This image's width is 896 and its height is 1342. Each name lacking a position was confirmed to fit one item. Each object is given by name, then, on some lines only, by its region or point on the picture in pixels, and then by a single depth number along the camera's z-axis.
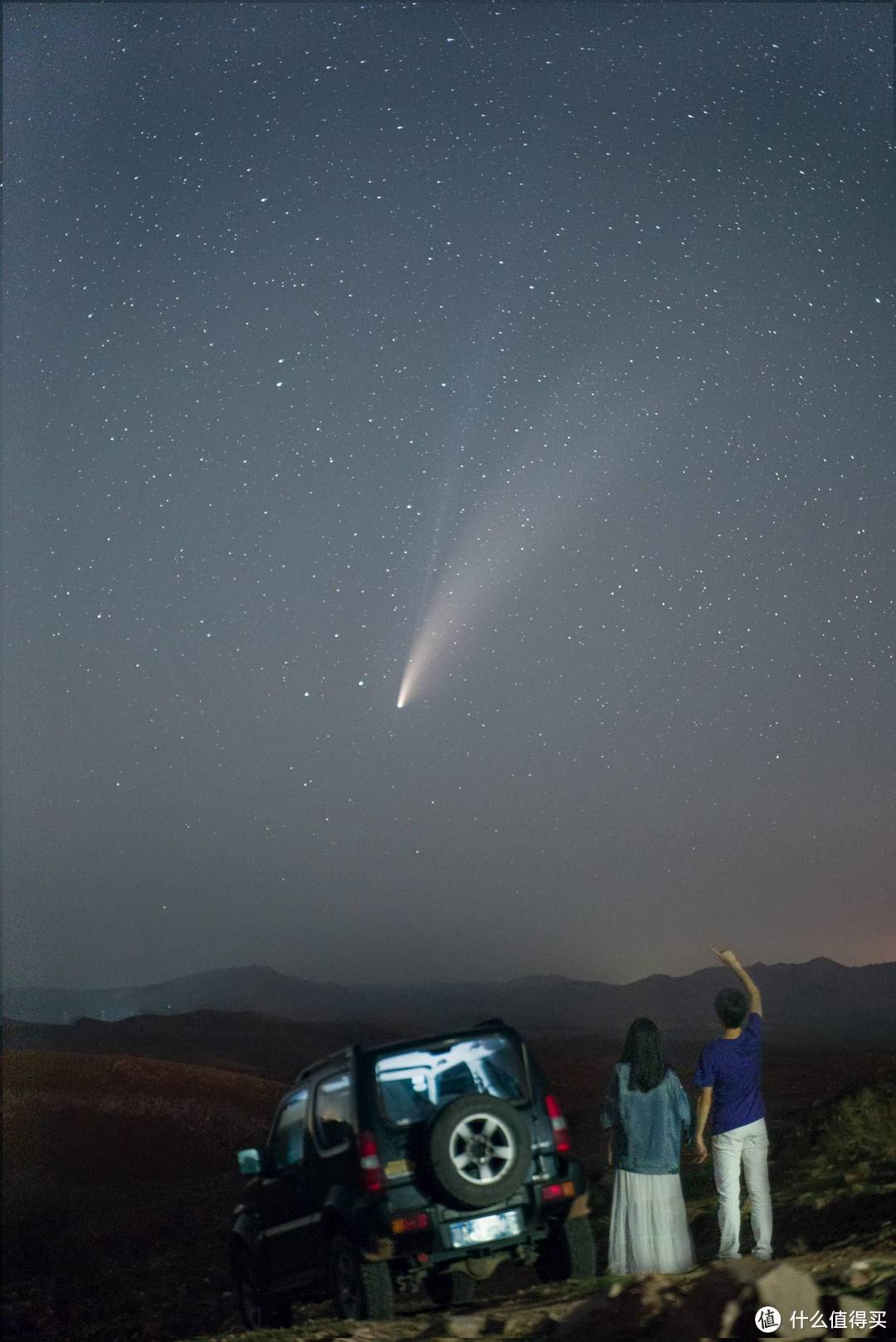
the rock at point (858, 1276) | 6.25
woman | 8.23
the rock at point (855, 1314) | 5.36
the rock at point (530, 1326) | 6.50
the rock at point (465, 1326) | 6.88
